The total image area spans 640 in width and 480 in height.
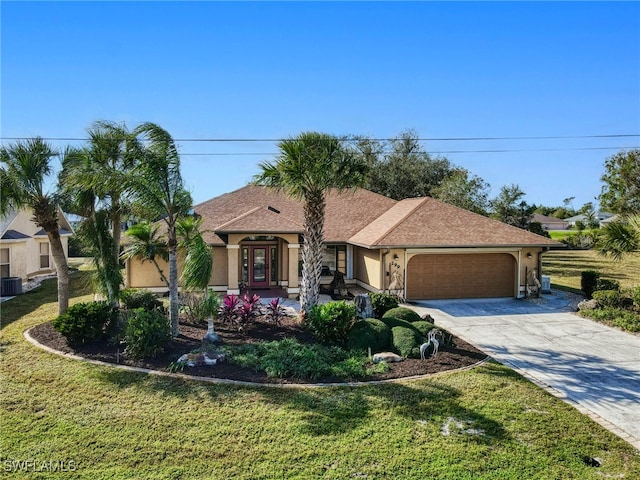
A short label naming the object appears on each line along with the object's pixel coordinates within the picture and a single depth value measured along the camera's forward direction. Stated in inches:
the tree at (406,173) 1416.1
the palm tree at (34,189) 467.2
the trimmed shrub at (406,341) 430.3
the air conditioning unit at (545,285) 815.7
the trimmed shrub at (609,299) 653.9
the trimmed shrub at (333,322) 457.1
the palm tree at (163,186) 460.8
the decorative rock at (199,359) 394.3
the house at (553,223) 3028.3
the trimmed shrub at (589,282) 755.4
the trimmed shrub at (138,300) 570.3
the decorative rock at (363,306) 549.7
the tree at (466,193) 1243.2
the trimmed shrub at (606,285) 721.0
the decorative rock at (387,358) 415.2
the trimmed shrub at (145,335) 406.0
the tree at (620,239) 585.9
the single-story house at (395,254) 730.8
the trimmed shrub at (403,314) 521.0
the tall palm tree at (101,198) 498.3
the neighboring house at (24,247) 813.2
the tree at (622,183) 1312.7
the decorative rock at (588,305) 655.8
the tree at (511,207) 1247.5
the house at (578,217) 3474.9
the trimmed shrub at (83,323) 436.5
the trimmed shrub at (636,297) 628.0
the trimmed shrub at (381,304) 577.9
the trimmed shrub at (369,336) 446.0
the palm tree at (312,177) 509.0
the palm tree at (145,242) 583.5
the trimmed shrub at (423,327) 480.0
